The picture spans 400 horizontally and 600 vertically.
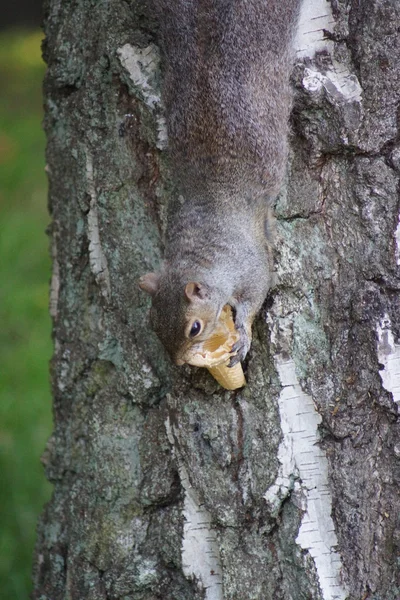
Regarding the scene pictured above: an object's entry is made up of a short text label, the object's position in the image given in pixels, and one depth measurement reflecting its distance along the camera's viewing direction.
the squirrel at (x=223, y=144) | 4.10
